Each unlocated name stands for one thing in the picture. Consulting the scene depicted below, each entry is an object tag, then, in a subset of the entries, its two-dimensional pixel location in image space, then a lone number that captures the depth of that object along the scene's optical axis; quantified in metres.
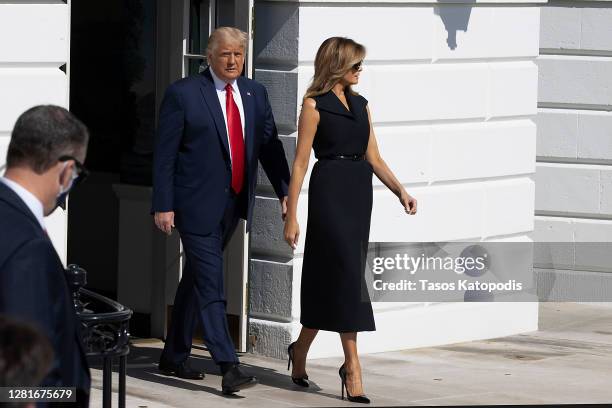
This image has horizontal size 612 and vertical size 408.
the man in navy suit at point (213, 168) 14.66
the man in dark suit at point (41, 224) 6.77
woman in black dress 14.39
